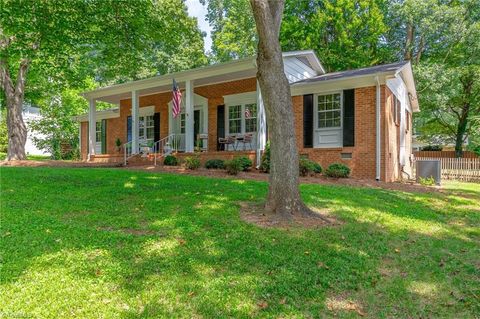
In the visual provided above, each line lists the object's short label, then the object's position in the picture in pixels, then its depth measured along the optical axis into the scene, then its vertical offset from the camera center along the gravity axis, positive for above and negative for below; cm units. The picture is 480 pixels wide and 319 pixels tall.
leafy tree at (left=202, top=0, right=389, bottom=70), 2322 +897
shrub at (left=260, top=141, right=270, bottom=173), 1112 -28
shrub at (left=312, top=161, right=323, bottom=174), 1105 -48
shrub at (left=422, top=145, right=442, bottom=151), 3141 +59
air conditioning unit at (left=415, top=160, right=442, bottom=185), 1203 -56
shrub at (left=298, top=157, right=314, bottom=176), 1080 -44
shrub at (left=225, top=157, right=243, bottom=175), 1037 -40
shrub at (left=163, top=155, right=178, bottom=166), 1286 -26
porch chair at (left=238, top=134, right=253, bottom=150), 1395 +62
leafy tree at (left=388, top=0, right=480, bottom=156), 2091 +735
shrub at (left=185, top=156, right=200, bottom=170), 1130 -33
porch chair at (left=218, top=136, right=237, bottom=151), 1448 +56
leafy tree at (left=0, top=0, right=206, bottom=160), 1263 +500
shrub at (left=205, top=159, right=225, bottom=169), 1189 -38
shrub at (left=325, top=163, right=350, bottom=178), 1061 -55
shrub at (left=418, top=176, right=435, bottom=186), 1178 -97
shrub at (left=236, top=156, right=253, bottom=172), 1128 -31
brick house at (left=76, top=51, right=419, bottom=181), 1145 +173
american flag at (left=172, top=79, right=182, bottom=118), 1338 +217
